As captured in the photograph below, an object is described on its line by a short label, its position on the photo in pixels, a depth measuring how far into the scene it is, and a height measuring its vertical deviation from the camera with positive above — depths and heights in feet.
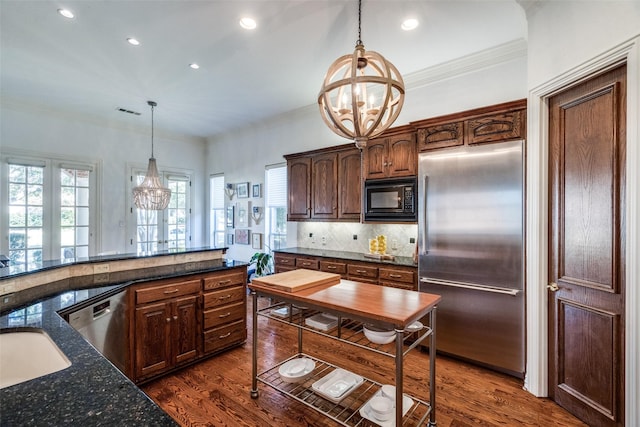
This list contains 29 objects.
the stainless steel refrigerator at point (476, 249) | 8.72 -1.04
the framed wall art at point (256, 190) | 18.90 +1.57
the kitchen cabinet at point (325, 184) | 13.26 +1.47
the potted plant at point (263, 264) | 16.71 -2.77
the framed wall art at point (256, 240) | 18.76 -1.63
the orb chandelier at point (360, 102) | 5.64 +2.36
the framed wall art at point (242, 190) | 19.56 +1.64
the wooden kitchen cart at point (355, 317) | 5.42 -1.98
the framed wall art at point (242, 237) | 19.54 -1.46
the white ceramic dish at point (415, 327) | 6.15 -2.45
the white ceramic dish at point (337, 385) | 7.04 -4.20
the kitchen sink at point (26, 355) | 4.03 -1.99
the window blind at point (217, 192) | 21.67 +1.68
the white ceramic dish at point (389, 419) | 6.08 -4.26
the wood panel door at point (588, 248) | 6.37 -0.76
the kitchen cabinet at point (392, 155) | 11.34 +2.39
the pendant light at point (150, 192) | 13.64 +1.06
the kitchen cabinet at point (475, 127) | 8.78 +2.84
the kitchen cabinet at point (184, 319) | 8.30 -3.25
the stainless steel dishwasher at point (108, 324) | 6.62 -2.65
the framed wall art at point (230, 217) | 20.44 -0.16
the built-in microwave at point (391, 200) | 11.24 +0.61
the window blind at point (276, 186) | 17.53 +1.73
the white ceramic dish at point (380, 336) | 6.21 -2.53
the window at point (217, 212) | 21.63 +0.19
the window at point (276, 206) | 17.63 +0.52
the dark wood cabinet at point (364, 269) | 10.82 -2.20
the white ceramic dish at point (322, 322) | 7.27 -2.66
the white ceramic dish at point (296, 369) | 7.56 -4.10
